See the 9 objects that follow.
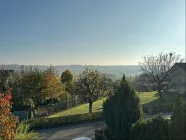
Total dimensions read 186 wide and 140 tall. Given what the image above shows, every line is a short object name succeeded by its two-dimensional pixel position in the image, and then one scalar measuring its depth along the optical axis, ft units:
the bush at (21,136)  29.53
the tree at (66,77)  139.94
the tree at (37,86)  82.48
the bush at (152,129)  31.55
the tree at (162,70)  104.44
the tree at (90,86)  84.53
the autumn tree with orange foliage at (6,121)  23.47
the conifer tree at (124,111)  38.75
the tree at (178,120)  21.34
